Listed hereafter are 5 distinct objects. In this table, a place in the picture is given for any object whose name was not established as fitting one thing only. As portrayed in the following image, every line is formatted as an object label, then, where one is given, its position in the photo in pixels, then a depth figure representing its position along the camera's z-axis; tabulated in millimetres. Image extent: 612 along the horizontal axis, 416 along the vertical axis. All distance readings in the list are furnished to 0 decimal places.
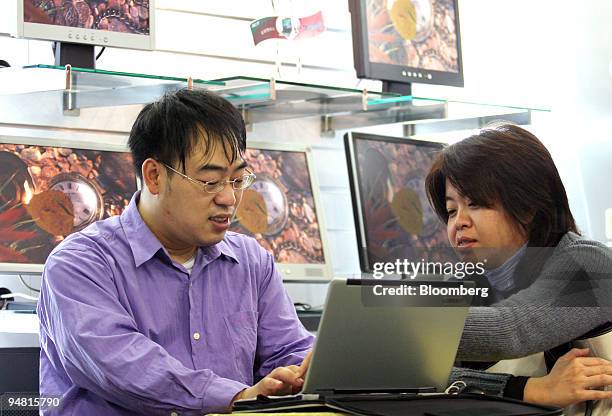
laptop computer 1990
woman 2154
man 2217
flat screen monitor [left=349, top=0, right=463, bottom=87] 3221
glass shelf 2794
